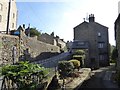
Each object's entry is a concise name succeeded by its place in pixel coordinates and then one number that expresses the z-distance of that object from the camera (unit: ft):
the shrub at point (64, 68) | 32.06
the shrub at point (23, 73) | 20.45
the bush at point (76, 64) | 37.50
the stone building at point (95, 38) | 68.12
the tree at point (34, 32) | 90.31
